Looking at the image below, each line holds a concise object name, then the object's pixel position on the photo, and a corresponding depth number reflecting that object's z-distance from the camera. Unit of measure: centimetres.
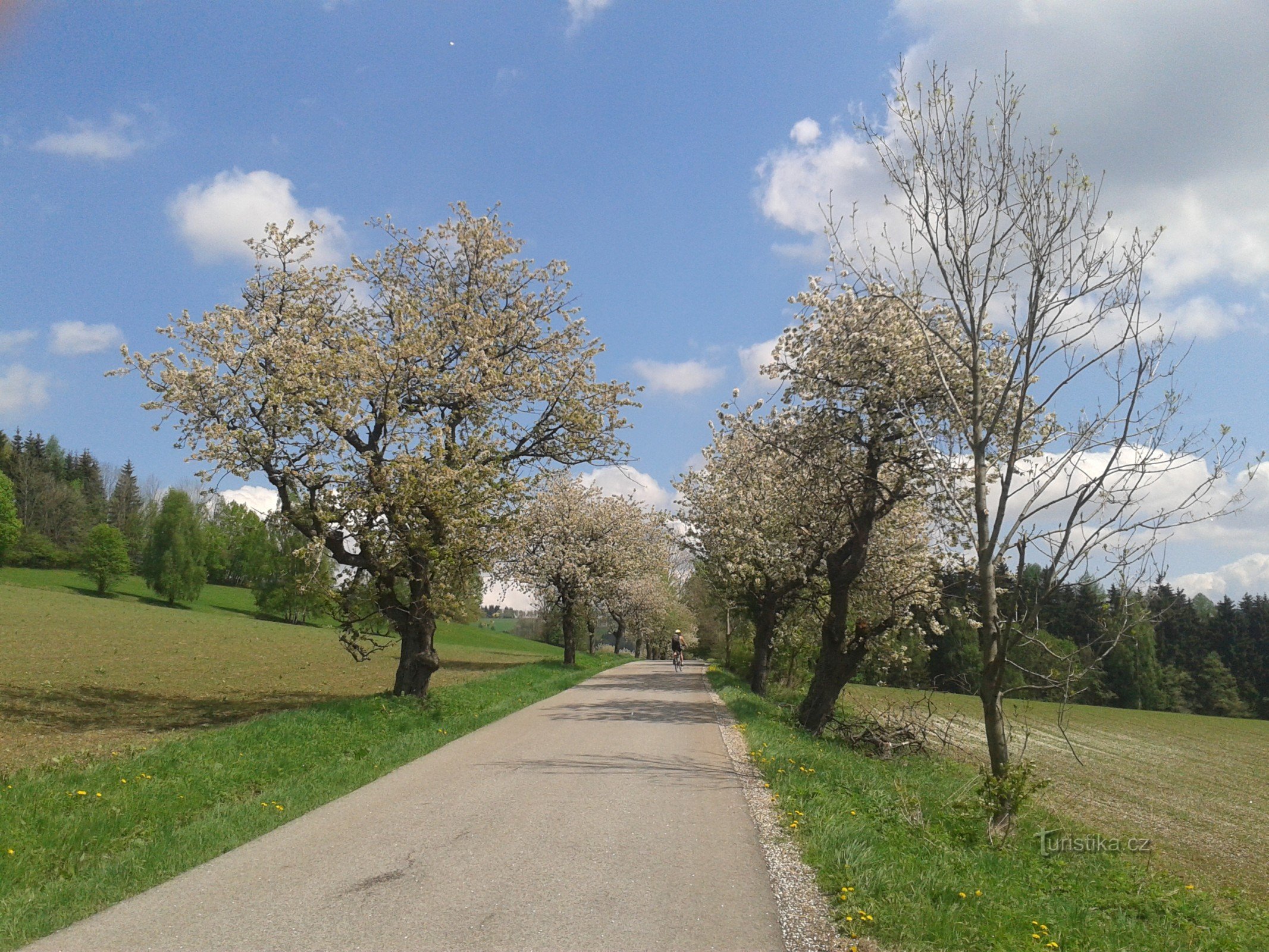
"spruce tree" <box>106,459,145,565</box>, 9400
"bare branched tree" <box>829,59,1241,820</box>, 838
